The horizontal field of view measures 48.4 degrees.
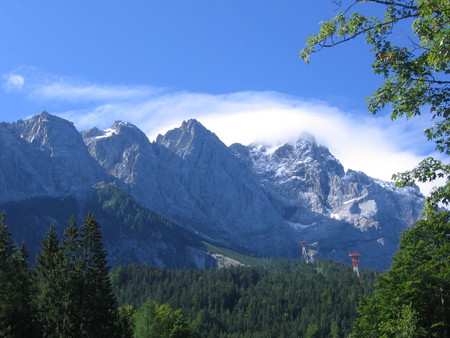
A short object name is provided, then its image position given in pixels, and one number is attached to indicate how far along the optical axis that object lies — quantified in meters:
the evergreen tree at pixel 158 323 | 72.31
